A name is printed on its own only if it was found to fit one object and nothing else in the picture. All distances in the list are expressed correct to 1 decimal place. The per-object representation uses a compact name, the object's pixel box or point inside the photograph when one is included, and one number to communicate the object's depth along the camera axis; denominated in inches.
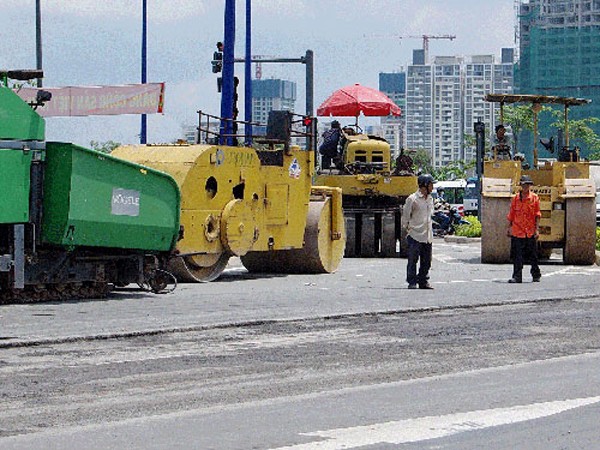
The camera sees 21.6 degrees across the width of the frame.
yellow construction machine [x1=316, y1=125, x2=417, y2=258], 1288.1
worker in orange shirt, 948.0
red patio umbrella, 1430.9
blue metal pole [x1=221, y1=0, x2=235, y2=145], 1424.7
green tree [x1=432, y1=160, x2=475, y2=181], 4856.1
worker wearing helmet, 872.9
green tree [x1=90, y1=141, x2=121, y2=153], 3663.6
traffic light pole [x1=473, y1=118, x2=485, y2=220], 1290.6
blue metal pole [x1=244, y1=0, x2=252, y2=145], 1847.9
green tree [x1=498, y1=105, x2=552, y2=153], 3486.0
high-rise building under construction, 7471.5
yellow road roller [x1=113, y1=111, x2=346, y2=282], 887.7
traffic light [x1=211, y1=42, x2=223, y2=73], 1686.8
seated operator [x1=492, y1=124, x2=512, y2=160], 1187.3
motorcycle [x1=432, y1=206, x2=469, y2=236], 1930.4
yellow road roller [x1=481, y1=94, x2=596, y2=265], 1143.6
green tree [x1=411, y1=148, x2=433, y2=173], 6381.9
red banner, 1409.9
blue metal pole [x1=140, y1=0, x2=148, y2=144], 2065.7
